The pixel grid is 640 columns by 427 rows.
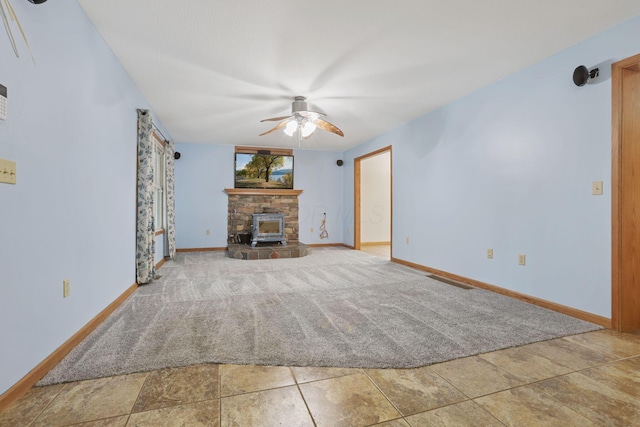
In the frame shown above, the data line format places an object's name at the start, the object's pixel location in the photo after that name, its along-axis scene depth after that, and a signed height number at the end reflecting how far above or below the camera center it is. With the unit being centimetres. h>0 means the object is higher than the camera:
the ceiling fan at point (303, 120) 378 +123
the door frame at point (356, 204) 681 +24
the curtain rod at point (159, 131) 432 +127
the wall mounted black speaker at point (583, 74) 245 +115
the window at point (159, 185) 495 +50
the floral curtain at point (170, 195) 527 +34
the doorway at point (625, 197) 231 +14
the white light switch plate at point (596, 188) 242 +22
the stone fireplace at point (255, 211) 659 +8
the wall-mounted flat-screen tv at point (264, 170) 670 +100
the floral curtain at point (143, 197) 347 +20
